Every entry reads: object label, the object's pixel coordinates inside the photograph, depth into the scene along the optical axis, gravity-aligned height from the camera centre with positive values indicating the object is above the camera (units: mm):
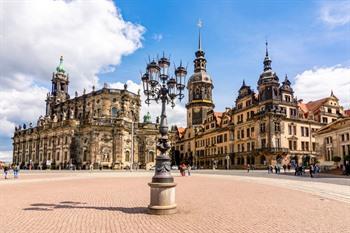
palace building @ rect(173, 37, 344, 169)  60062 +5304
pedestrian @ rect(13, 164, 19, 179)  36125 -2247
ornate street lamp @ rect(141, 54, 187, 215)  11227 +673
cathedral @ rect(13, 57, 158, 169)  73750 +4496
